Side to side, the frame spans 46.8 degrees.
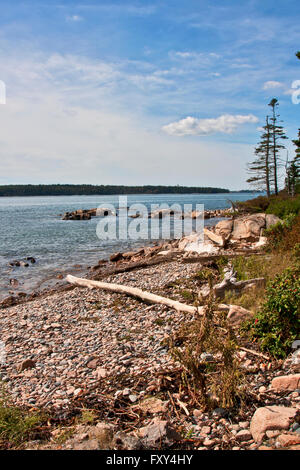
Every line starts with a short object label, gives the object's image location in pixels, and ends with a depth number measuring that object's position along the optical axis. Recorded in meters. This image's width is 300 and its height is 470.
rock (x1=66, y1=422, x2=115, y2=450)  3.94
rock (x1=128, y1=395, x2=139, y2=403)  5.13
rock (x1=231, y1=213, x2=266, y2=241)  19.12
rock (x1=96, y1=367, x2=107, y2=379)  5.99
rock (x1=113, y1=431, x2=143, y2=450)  3.90
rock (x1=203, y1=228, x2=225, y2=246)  17.58
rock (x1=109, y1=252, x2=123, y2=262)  20.75
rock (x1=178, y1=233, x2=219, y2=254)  17.03
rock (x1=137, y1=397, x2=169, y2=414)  4.78
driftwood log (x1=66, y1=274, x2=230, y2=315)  8.44
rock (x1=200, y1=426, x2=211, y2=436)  4.22
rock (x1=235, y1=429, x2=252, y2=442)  3.98
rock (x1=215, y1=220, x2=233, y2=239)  20.72
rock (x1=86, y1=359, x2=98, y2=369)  6.41
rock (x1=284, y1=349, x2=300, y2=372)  5.24
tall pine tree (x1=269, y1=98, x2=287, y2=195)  45.19
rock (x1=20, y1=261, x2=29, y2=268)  20.46
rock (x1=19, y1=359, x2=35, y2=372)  6.58
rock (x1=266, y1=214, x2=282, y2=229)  19.62
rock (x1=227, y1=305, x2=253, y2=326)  7.27
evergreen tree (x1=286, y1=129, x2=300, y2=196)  34.56
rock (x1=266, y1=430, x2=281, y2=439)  3.83
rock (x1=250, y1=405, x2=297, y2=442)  3.91
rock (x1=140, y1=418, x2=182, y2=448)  3.98
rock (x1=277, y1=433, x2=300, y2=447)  3.62
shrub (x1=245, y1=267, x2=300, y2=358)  5.88
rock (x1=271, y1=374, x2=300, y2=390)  4.75
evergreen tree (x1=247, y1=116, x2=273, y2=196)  45.59
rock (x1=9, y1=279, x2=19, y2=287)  16.48
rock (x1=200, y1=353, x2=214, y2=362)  5.83
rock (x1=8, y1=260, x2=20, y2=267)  20.74
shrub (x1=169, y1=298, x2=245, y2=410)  4.69
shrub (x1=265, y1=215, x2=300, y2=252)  13.20
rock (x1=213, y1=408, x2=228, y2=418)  4.54
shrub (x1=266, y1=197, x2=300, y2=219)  20.64
